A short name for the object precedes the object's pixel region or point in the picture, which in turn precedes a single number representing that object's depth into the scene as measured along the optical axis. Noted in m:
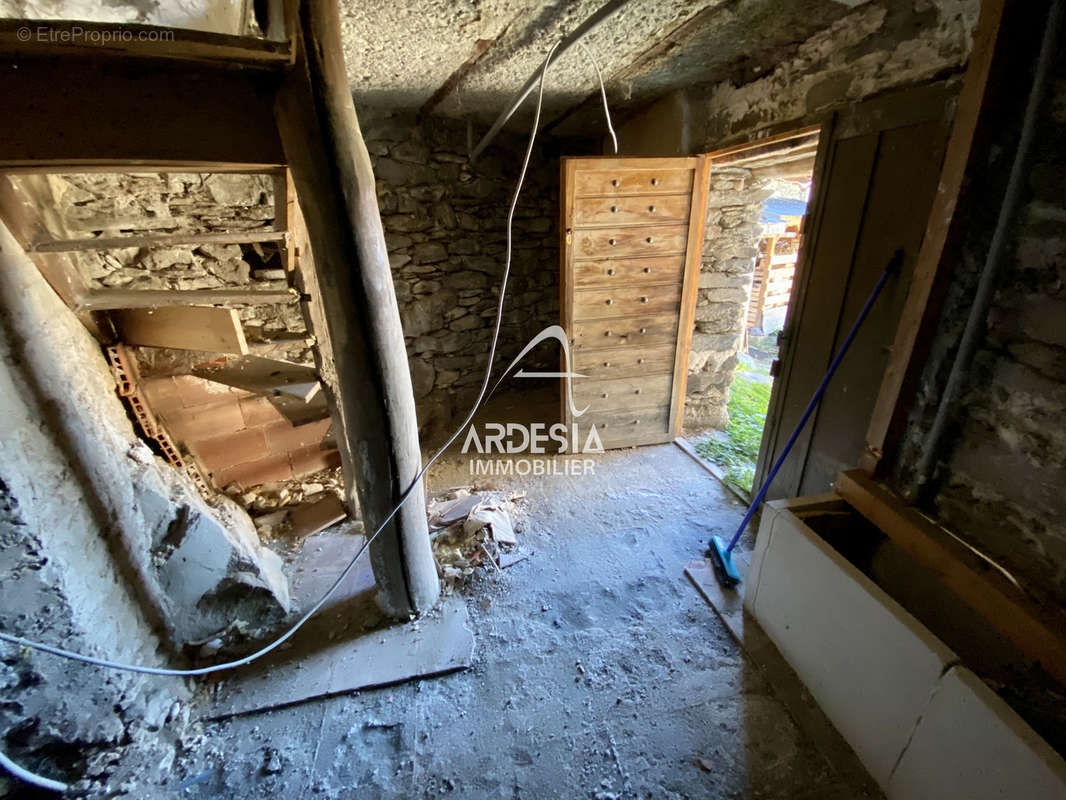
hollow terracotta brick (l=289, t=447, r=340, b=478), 2.68
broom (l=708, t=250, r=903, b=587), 1.55
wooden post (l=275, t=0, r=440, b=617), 1.15
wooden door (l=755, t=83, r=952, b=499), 1.45
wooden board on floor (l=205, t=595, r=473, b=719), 1.57
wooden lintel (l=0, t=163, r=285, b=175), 1.10
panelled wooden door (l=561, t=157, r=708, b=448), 2.43
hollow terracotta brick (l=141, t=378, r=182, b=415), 2.03
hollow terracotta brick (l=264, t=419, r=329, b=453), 2.55
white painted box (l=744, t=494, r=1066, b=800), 0.91
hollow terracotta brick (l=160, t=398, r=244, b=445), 2.17
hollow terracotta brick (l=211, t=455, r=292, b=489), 2.44
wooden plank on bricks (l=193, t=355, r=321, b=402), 2.03
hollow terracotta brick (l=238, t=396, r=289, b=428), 2.40
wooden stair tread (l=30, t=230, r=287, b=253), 1.33
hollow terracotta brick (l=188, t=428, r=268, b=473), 2.32
